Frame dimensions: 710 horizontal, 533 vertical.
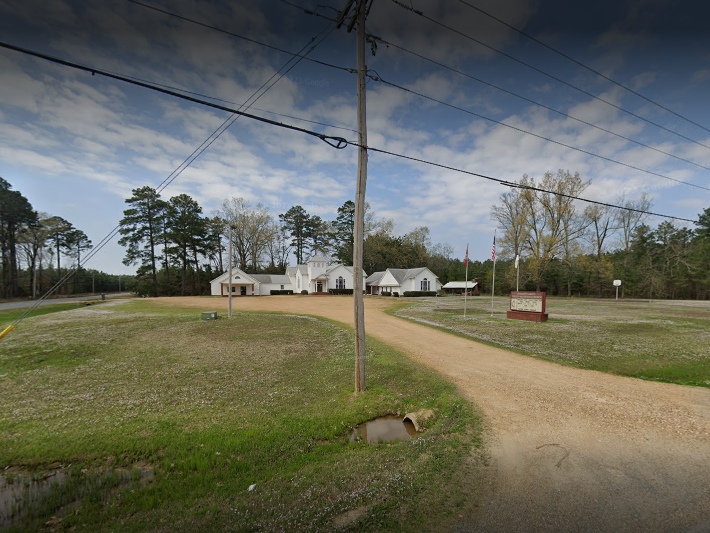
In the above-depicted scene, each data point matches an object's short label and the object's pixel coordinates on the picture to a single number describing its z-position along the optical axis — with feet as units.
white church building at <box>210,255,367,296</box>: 167.32
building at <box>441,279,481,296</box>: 198.24
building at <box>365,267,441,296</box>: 169.89
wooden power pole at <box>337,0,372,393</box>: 20.90
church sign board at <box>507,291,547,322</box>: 55.11
